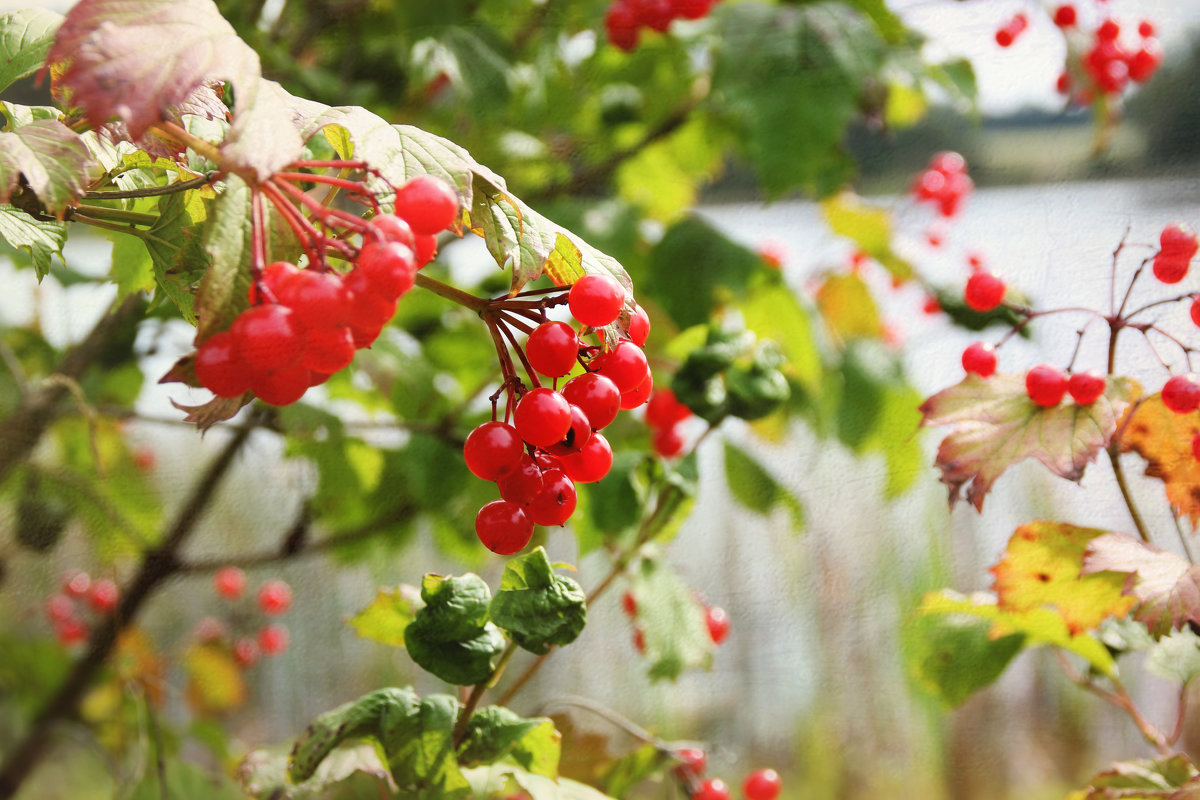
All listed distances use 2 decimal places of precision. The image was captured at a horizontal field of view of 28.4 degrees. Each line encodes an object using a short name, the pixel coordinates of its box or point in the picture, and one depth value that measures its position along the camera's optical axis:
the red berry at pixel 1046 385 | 0.45
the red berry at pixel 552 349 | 0.37
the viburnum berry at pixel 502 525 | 0.38
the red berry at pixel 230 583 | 0.85
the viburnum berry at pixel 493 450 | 0.38
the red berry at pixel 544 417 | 0.37
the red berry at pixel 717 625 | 0.62
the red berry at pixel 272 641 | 0.83
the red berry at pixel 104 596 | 0.76
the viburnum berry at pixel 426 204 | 0.35
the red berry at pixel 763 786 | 0.56
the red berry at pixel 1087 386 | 0.44
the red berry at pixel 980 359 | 0.46
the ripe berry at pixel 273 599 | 0.81
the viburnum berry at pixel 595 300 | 0.37
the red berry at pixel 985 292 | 0.48
